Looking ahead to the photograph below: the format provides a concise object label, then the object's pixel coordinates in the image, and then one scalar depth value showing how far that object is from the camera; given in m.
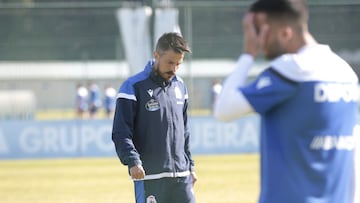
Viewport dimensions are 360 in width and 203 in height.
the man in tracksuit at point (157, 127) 14.69
